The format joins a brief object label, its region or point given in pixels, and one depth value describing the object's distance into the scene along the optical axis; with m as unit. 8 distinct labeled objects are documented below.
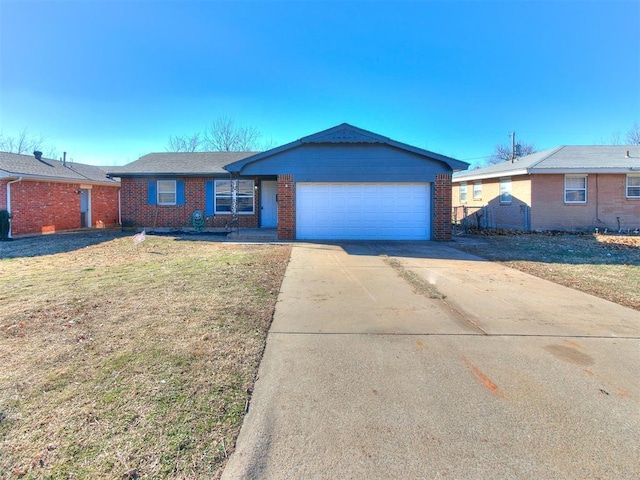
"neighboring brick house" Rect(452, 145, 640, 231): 15.98
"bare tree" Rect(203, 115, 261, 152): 36.00
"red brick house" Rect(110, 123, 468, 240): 12.87
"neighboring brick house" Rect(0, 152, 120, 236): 14.18
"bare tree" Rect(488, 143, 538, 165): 44.81
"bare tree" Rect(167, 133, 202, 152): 37.16
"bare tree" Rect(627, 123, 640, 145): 39.81
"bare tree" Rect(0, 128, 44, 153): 35.75
